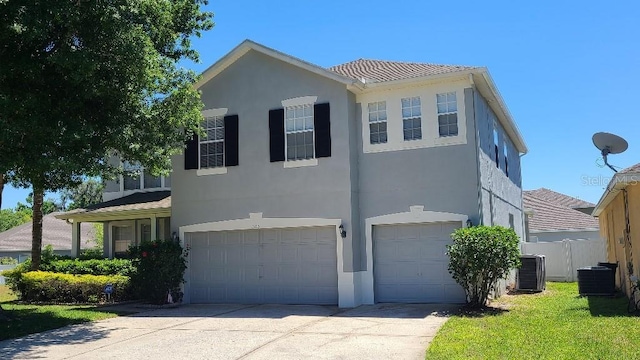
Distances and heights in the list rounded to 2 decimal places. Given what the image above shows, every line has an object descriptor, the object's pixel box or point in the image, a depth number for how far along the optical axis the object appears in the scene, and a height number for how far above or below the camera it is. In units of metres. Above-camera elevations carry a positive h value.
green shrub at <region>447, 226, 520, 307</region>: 13.12 -0.58
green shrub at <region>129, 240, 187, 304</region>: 16.52 -0.85
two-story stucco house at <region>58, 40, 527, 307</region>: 15.08 +1.55
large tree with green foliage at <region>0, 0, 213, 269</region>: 11.18 +3.33
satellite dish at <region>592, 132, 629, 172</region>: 14.14 +2.13
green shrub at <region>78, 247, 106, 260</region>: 20.91 -0.53
